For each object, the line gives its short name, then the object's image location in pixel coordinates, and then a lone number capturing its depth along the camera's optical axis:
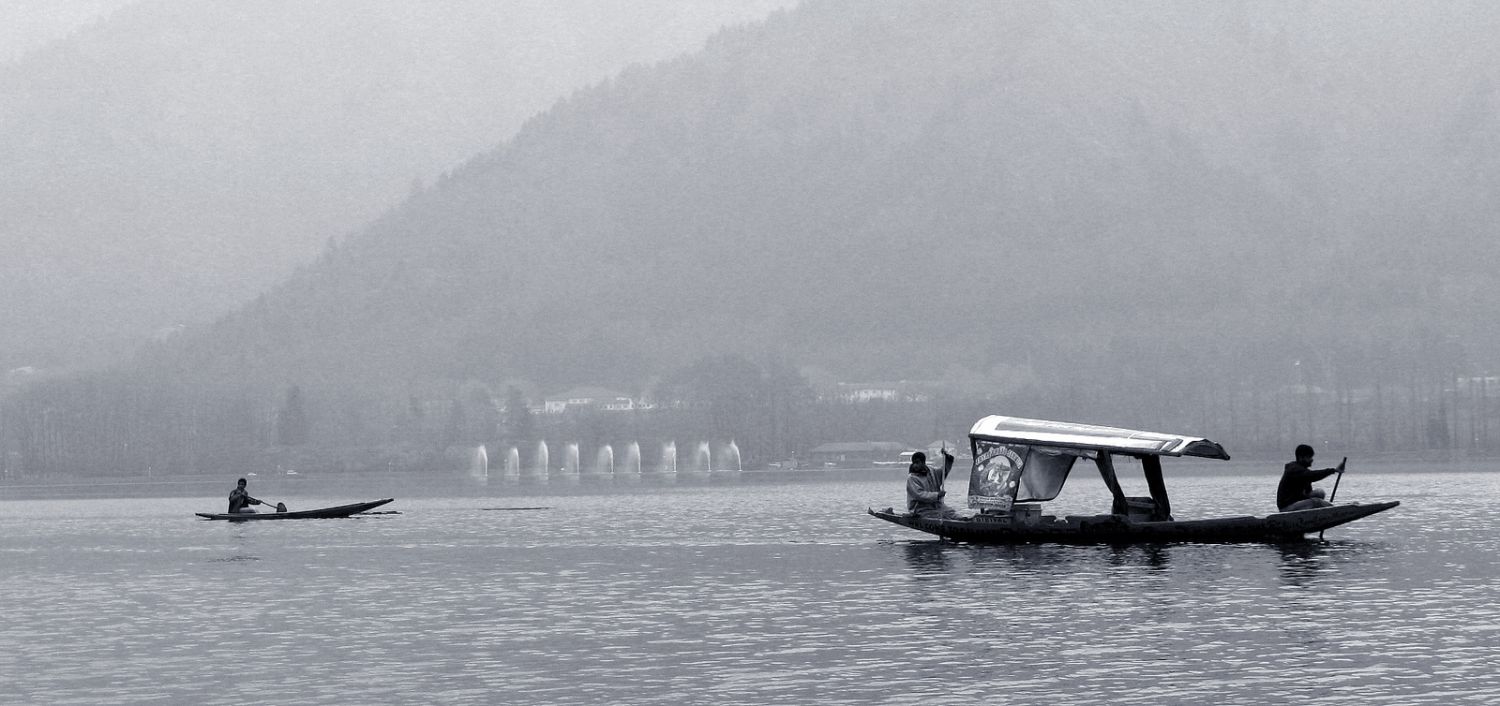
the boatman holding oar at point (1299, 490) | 84.75
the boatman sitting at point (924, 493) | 92.31
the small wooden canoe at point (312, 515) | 137.25
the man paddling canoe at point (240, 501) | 139.88
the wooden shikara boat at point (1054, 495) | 84.50
